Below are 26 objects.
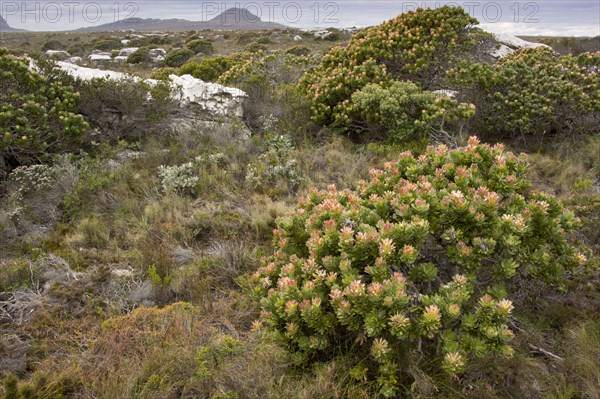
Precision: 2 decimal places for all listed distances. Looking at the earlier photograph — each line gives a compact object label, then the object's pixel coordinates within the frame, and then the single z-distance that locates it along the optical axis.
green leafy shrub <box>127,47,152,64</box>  22.95
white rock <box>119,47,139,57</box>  27.31
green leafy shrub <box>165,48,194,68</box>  22.32
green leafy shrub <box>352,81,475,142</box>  7.42
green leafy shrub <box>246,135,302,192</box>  6.43
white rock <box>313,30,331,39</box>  35.37
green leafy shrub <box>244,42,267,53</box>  26.88
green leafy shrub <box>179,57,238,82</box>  12.70
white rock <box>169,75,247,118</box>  8.95
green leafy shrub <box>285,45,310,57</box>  23.66
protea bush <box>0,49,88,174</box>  6.40
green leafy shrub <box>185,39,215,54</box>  27.77
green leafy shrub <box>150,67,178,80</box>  9.97
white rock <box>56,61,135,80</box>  8.30
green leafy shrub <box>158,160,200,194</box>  6.21
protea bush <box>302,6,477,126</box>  8.47
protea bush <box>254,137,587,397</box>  2.50
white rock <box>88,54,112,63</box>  23.53
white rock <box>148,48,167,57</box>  25.51
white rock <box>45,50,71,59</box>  25.67
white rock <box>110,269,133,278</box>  4.39
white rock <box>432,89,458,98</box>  8.87
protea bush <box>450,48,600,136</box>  7.68
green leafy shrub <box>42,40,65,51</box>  32.67
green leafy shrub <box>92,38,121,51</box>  33.00
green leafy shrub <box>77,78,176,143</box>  7.73
